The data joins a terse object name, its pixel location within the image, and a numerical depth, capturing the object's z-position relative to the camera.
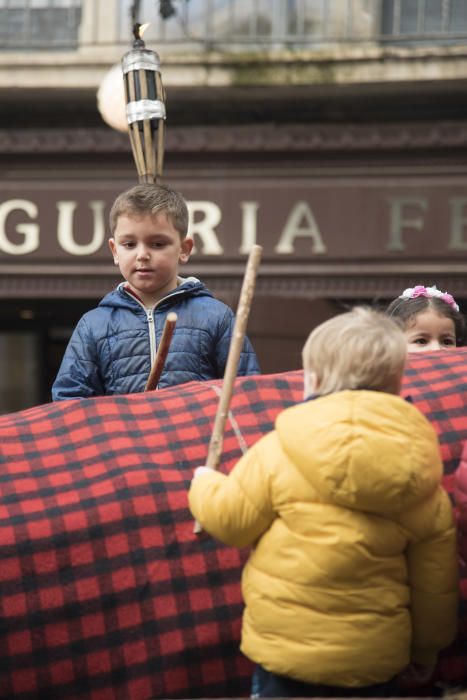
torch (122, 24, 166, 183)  6.99
